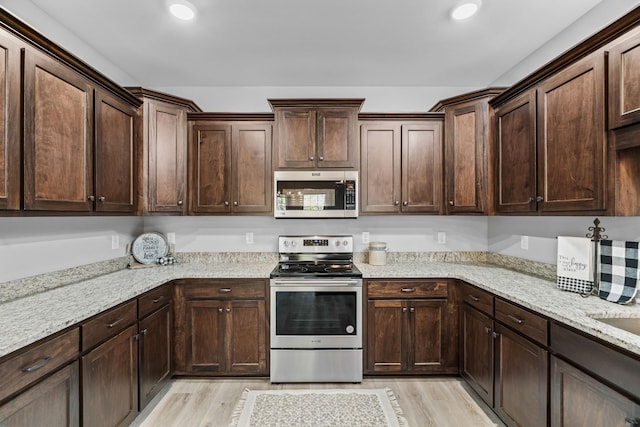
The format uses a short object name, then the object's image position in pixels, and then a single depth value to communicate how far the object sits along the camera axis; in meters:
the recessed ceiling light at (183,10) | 1.98
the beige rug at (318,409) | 2.06
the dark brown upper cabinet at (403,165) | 2.88
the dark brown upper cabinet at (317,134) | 2.80
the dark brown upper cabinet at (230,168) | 2.86
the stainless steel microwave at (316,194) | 2.79
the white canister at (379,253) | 2.96
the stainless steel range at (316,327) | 2.52
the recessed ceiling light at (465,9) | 1.97
